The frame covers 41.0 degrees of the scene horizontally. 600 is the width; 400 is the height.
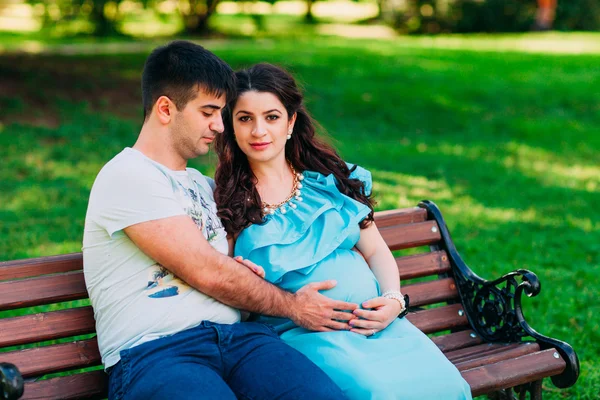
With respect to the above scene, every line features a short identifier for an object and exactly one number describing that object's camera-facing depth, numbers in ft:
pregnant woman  10.57
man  9.65
